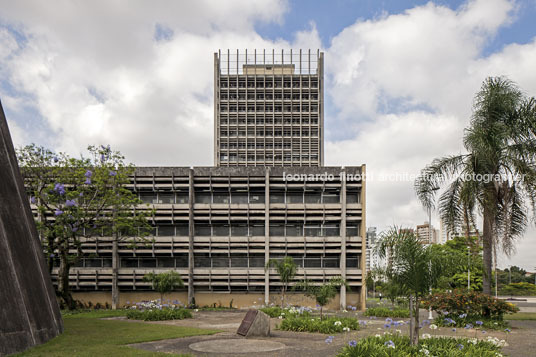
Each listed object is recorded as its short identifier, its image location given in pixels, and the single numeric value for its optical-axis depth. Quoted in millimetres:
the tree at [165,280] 35406
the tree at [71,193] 30531
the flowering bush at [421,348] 12672
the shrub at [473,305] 23688
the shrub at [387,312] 28812
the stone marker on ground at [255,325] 19750
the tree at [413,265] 14094
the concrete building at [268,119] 89000
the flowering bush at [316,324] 21234
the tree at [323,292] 23859
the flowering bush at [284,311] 24855
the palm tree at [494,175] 23219
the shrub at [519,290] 79438
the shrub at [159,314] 27453
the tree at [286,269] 33656
